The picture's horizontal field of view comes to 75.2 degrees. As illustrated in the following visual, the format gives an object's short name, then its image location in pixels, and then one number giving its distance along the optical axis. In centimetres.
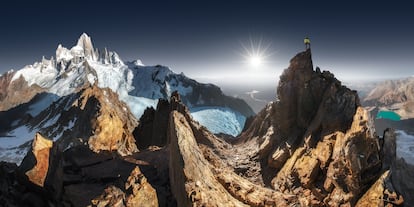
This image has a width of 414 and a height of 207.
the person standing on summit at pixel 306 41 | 2261
